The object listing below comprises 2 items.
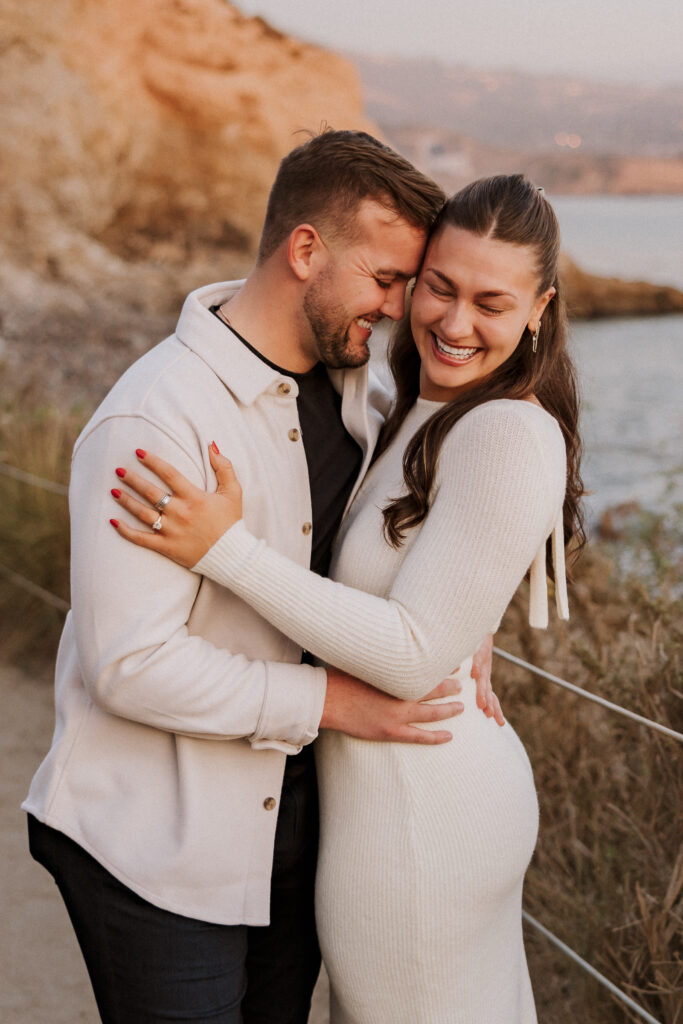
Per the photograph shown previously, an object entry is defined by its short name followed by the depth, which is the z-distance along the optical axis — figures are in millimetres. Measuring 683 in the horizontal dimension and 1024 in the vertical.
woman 1480
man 1493
